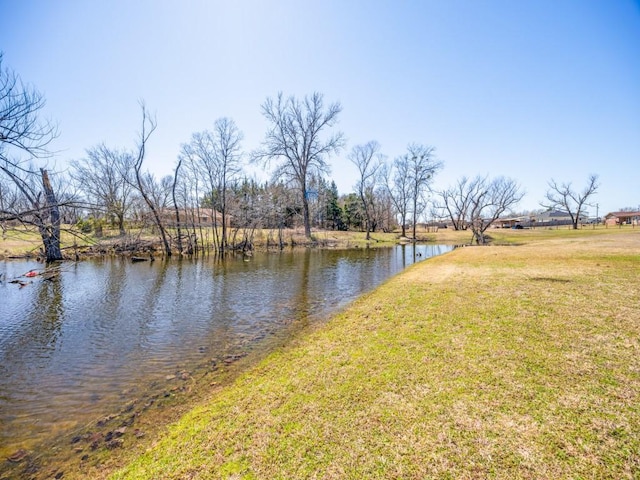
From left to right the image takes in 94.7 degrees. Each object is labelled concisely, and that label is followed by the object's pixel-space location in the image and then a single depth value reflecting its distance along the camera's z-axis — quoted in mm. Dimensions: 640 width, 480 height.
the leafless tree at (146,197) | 26484
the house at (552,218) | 77969
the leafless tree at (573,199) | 61594
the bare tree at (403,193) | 49781
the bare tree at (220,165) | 32281
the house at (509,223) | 78562
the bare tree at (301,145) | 40125
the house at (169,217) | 29198
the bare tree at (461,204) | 54656
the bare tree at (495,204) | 34562
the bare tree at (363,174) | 47884
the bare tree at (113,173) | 37353
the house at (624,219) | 66000
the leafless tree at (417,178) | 47903
